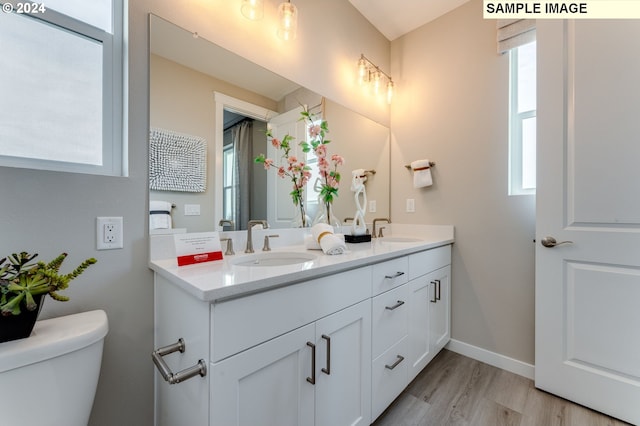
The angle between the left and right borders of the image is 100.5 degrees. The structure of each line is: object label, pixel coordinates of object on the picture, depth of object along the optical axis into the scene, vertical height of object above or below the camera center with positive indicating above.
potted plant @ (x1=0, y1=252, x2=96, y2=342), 0.63 -0.20
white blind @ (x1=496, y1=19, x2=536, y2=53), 1.66 +1.14
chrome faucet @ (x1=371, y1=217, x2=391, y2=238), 2.13 -0.08
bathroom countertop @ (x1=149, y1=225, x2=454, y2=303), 0.72 -0.20
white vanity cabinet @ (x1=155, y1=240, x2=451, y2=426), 0.74 -0.47
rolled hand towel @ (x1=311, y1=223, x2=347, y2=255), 1.25 -0.14
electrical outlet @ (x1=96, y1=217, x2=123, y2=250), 0.92 -0.08
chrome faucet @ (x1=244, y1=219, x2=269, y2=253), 1.30 -0.11
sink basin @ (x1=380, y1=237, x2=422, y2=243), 2.07 -0.22
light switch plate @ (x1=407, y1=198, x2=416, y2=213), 2.23 +0.06
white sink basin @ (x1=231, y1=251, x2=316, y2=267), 1.24 -0.22
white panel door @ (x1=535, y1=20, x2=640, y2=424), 1.29 -0.01
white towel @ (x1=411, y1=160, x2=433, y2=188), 2.09 +0.30
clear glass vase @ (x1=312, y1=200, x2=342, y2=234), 1.76 -0.03
